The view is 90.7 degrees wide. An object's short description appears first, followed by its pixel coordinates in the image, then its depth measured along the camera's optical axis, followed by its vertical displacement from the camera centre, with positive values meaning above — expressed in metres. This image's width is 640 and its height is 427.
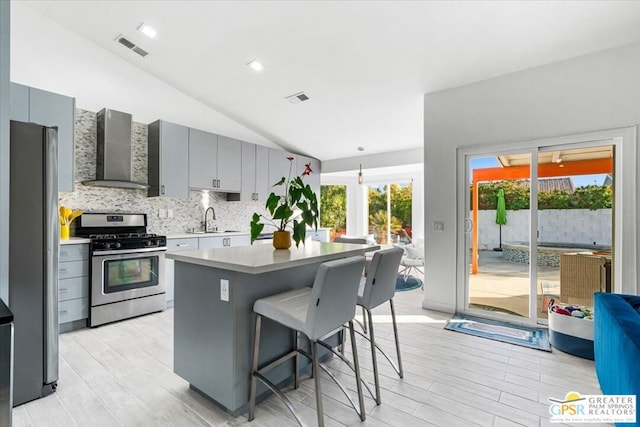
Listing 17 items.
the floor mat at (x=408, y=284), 5.05 -1.19
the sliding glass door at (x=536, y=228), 3.09 -0.16
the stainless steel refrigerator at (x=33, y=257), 1.94 -0.29
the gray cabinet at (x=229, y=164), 4.86 +0.77
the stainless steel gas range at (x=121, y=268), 3.32 -0.62
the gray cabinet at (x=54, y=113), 3.03 +1.00
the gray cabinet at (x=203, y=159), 4.49 +0.79
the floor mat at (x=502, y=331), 2.91 -1.18
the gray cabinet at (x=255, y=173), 5.23 +0.69
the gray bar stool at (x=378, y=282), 2.03 -0.46
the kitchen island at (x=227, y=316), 1.79 -0.63
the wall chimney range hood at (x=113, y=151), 3.75 +0.75
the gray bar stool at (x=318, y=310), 1.55 -0.52
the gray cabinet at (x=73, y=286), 3.14 -0.75
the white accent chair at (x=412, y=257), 5.23 -0.76
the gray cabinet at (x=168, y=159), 4.16 +0.72
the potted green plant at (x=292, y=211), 2.14 +0.02
